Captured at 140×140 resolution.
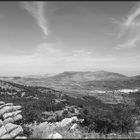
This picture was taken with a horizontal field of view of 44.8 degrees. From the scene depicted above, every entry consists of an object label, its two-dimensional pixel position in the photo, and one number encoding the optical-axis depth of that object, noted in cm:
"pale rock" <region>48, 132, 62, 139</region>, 970
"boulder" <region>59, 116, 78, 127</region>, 1579
